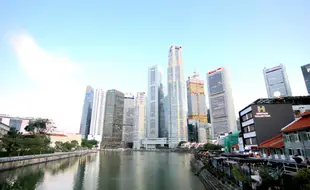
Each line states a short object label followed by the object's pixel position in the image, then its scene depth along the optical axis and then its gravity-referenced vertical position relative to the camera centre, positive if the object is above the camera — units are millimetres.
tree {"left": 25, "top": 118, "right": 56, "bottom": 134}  79088 +7509
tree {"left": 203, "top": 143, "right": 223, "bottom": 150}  85088 -2124
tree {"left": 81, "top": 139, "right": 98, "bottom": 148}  122500 -1008
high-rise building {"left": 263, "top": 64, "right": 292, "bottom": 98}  188500 +65406
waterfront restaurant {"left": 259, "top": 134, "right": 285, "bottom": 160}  26922 -1004
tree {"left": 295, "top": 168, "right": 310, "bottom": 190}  10742 -2114
